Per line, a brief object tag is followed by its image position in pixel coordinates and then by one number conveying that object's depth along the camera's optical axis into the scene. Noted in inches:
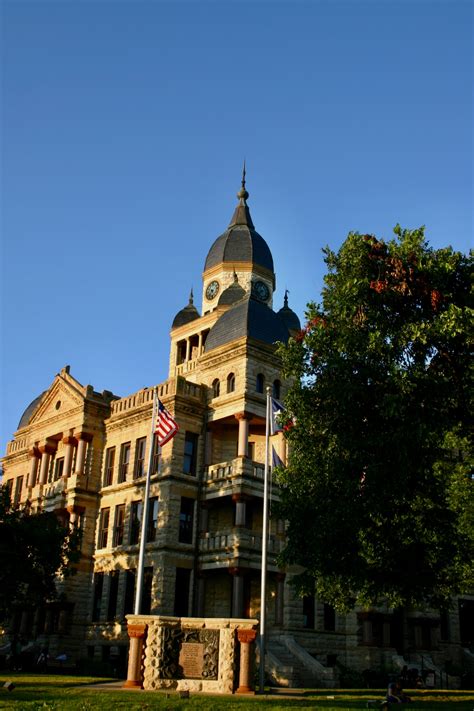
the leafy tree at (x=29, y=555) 1502.2
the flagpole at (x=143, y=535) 1203.2
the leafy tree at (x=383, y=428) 970.7
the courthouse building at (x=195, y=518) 1612.9
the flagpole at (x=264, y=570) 1116.5
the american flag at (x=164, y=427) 1364.4
